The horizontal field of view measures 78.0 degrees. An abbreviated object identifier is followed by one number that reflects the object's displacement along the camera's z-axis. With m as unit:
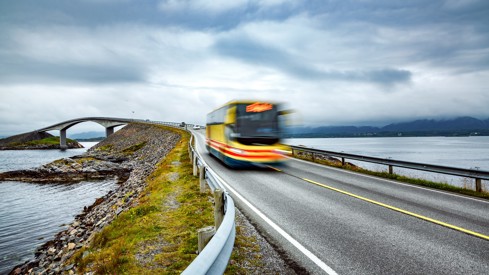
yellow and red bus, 16.11
